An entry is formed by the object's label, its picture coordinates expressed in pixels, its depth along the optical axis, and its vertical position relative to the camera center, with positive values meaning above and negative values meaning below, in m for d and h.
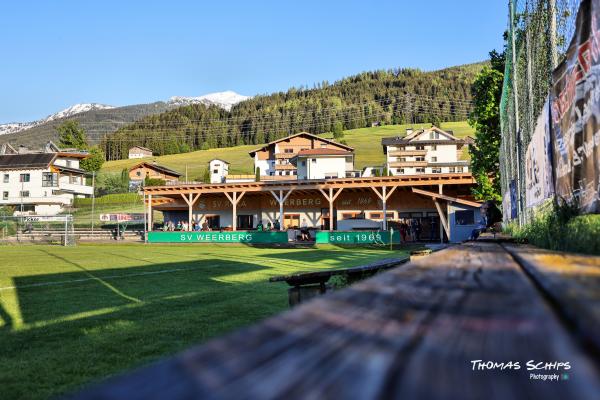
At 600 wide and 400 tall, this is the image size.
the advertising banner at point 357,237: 27.02 -0.86
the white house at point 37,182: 61.78 +5.69
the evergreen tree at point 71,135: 105.25 +19.59
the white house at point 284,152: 65.69 +9.95
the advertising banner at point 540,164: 5.04 +0.65
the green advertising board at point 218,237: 29.92 -0.84
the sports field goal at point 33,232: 34.93 -0.47
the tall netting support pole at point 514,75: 8.77 +2.67
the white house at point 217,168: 77.81 +8.83
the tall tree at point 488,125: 24.05 +4.68
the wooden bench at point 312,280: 4.92 -0.63
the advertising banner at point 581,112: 3.03 +0.74
